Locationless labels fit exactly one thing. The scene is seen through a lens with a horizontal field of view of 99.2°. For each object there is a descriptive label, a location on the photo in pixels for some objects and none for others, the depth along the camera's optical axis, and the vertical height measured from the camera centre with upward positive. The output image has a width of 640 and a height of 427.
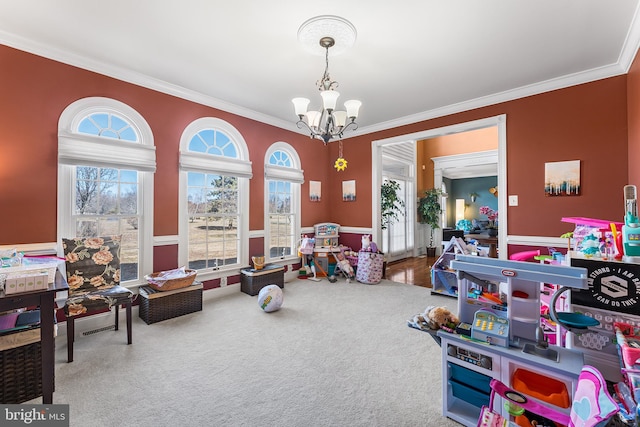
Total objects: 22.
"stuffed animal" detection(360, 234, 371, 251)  4.92 -0.51
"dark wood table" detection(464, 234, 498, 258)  5.71 -0.54
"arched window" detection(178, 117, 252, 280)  3.72 +0.28
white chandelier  2.27 +1.00
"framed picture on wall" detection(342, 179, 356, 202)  5.47 +0.50
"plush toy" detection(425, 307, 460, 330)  1.69 -0.66
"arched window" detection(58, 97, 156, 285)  2.83 +0.44
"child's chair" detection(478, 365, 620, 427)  0.90 -0.73
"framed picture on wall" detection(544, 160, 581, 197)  3.26 +0.45
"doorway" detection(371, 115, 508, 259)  3.74 +0.95
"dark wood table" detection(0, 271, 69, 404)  1.68 -0.71
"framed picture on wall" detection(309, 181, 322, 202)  5.44 +0.50
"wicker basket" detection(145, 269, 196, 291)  3.12 -0.79
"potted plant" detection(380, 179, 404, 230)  6.16 +0.32
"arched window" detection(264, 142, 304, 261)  4.68 +0.27
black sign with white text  1.27 -0.35
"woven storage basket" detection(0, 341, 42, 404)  1.77 -1.06
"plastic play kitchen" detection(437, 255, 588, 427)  1.29 -0.70
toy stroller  4.93 -0.93
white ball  3.33 -1.03
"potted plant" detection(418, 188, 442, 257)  7.14 +0.16
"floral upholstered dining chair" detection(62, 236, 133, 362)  2.35 -0.62
